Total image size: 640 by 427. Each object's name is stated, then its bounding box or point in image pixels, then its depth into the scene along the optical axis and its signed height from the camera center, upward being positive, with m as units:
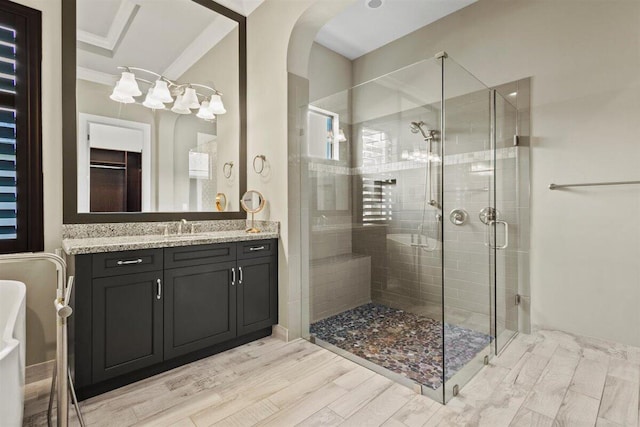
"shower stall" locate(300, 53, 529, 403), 2.19 -0.09
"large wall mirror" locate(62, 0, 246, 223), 2.25 +0.86
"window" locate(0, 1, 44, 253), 2.00 +0.54
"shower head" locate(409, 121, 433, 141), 2.45 +0.69
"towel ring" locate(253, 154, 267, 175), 2.89 +0.46
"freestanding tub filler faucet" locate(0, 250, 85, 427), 1.22 -0.57
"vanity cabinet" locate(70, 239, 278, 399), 1.82 -0.64
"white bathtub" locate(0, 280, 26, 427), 1.04 -0.53
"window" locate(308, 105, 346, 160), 2.84 +0.72
